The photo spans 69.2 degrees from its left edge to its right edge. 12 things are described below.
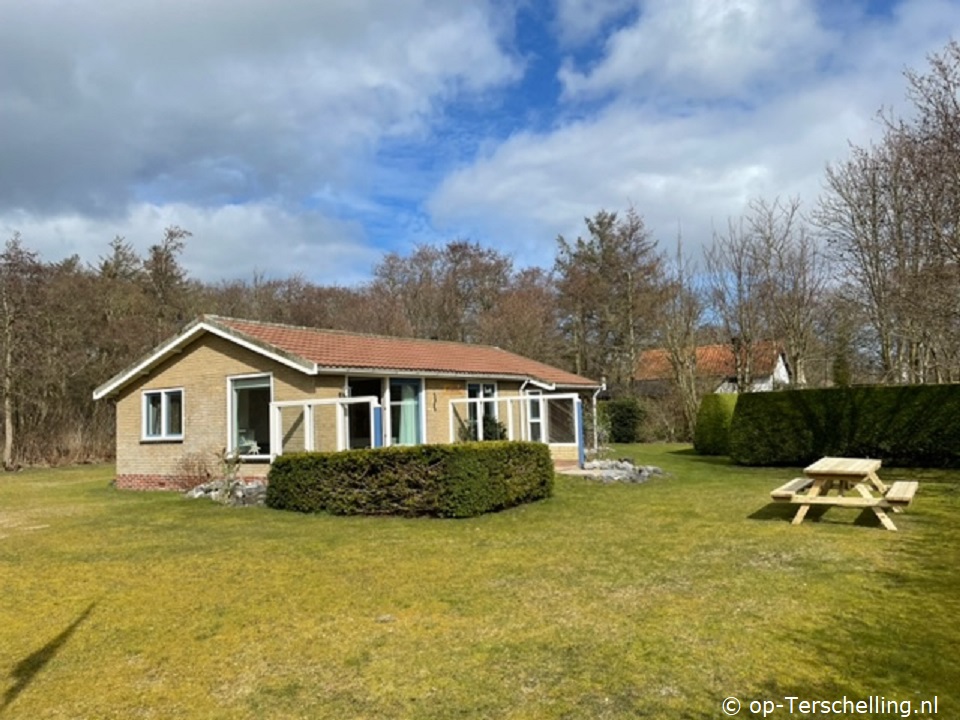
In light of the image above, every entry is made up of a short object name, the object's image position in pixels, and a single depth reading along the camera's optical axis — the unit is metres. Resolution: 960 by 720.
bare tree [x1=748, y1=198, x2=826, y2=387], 25.83
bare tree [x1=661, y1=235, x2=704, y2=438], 29.75
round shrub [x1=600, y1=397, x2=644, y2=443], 31.02
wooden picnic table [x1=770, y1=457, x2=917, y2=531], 8.71
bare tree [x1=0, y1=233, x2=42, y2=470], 25.17
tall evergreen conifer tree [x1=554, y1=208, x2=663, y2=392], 36.38
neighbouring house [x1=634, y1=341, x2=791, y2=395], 29.44
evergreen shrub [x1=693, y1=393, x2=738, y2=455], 23.39
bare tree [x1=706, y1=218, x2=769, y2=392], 28.08
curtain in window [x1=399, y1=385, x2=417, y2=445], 16.89
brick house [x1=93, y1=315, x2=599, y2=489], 14.66
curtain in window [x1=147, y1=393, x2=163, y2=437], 17.52
